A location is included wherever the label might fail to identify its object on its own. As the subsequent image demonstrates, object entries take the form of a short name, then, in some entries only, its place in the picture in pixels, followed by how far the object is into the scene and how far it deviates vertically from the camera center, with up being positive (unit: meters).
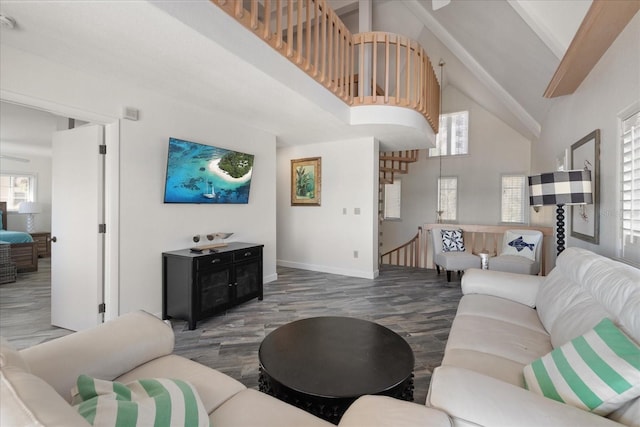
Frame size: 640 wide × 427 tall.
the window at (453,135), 7.57 +1.96
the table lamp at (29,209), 6.42 +0.03
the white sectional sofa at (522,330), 0.91 -0.60
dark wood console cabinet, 2.96 -0.75
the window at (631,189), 1.88 +0.15
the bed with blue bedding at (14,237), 5.04 -0.45
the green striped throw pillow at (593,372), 0.97 -0.57
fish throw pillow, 4.36 -0.49
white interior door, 2.78 -0.16
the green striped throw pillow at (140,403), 0.81 -0.58
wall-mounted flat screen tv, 3.14 +0.43
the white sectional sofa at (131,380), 0.57 -0.61
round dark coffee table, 1.28 -0.76
